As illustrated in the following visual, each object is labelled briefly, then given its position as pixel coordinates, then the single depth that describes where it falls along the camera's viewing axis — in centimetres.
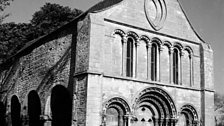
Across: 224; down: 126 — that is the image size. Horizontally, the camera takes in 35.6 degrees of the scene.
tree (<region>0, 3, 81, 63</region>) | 3403
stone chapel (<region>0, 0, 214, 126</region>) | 1684
